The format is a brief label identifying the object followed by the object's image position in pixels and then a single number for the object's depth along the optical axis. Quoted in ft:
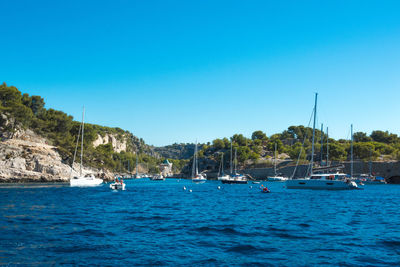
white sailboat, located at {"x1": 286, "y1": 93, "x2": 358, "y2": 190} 193.67
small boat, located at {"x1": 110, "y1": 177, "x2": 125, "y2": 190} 207.10
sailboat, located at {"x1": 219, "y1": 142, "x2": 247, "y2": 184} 318.04
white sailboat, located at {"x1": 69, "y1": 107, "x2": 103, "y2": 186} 230.27
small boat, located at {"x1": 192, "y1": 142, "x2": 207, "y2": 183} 381.89
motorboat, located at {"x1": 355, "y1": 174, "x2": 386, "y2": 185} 322.18
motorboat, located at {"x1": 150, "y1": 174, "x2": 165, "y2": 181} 571.69
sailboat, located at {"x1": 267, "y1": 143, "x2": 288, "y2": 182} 412.44
